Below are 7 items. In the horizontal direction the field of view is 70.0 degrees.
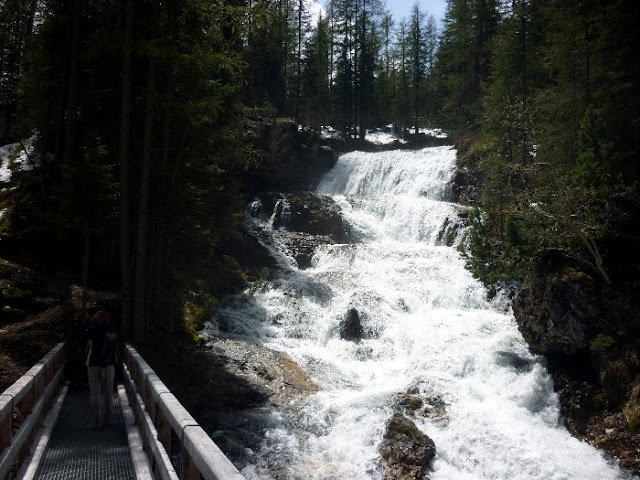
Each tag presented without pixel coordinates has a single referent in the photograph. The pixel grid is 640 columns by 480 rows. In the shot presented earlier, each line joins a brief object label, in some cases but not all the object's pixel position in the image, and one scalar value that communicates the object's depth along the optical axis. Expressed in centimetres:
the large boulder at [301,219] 2962
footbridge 360
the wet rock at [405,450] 1041
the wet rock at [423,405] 1267
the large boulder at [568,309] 1344
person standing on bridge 776
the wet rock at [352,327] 1931
